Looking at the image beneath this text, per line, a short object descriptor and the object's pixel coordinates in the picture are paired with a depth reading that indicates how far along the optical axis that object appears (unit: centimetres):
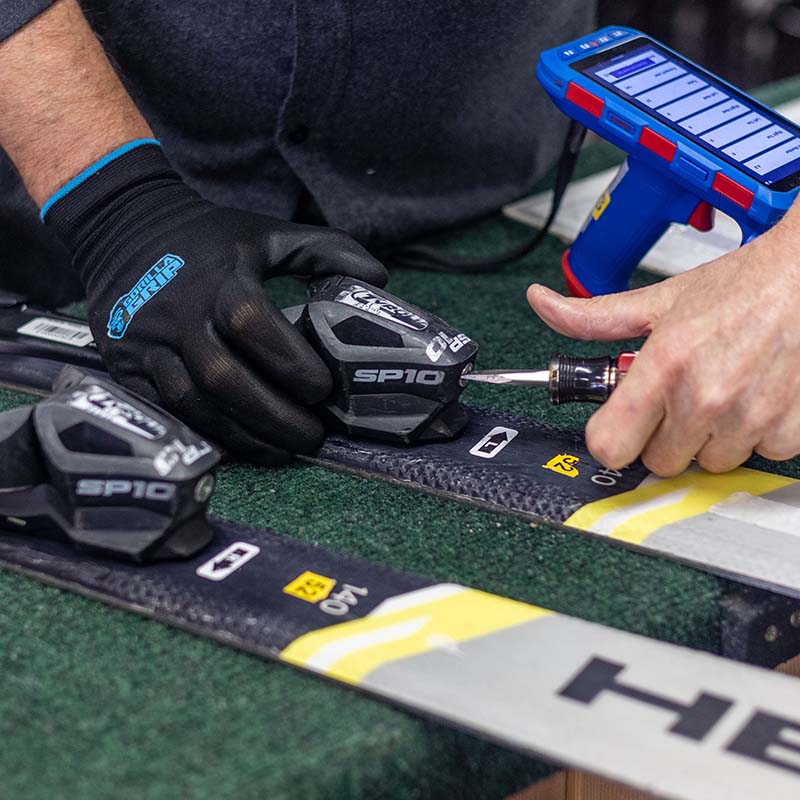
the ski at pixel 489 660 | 118
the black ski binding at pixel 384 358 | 133
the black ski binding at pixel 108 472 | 125
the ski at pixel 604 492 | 128
